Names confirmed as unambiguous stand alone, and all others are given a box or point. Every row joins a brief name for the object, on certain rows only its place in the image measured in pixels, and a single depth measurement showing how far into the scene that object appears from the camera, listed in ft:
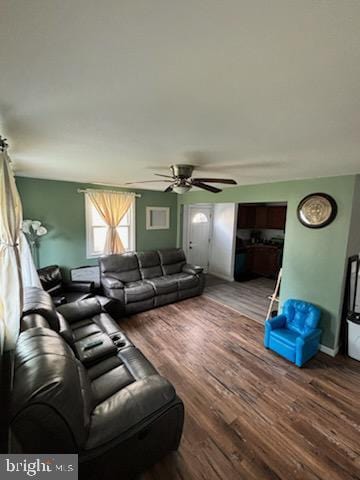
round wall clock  9.01
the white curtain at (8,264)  4.98
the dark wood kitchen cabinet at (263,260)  19.76
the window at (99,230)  14.05
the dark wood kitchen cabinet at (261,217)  19.62
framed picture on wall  16.66
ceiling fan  7.68
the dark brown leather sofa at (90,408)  3.40
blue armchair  8.43
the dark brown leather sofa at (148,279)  12.23
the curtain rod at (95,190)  13.35
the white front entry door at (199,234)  19.29
